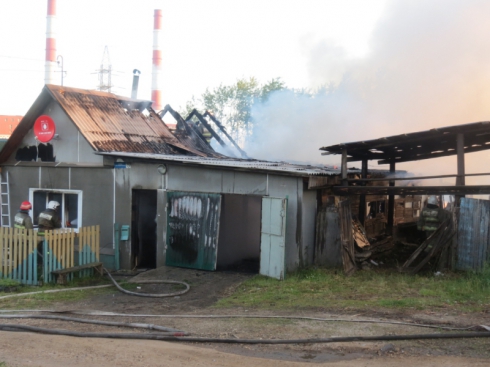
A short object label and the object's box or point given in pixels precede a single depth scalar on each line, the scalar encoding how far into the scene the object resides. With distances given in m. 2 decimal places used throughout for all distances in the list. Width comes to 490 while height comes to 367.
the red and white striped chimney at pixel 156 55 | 40.81
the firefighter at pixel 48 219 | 12.66
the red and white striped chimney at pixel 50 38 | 39.06
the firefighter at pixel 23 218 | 12.41
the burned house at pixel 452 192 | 10.87
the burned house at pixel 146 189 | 11.60
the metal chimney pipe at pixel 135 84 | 19.71
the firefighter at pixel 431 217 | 12.53
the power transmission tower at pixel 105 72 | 52.57
